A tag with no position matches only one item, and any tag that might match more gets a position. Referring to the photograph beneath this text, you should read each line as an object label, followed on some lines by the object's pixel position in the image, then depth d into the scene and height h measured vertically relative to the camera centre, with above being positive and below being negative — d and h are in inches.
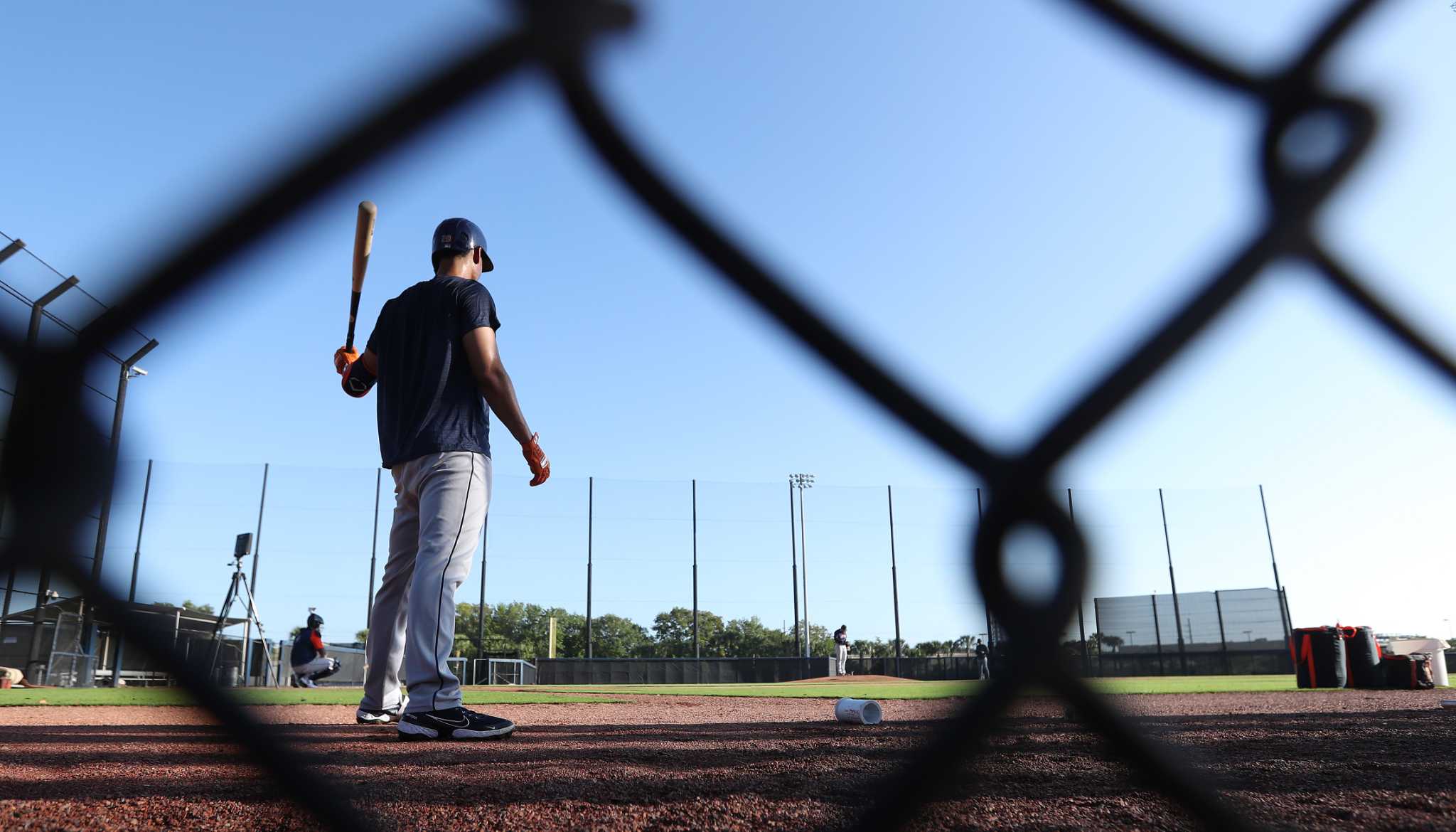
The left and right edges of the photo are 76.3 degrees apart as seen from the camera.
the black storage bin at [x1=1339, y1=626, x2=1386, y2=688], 329.4 -7.7
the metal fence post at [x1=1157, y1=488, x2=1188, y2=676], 821.9 +8.8
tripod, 404.1 +30.3
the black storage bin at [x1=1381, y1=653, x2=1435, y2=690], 316.2 -11.9
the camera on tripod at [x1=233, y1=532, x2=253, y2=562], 427.2 +48.6
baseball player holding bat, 104.0 +25.2
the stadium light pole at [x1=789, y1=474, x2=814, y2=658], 925.2 +185.7
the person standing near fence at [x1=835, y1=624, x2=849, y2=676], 785.6 -0.5
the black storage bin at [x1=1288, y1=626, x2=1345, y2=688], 341.7 -7.5
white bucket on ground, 150.9 -10.8
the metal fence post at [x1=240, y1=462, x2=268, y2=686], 518.3 +28.4
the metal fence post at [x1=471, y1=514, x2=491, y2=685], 762.8 +68.9
